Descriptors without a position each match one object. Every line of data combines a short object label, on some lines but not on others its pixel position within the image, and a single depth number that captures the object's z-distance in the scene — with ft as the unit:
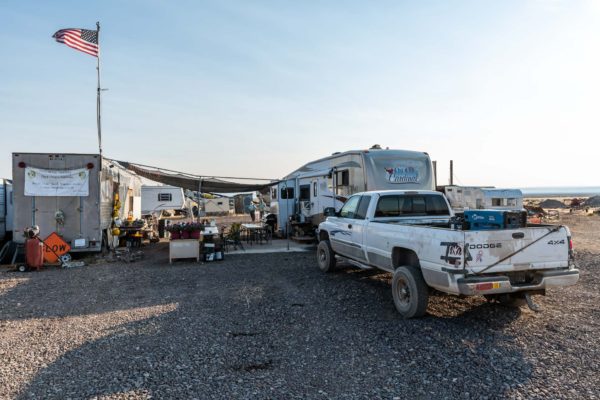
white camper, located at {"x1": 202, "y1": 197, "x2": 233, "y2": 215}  117.80
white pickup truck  16.15
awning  43.70
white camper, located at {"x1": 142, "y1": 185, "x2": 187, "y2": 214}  76.64
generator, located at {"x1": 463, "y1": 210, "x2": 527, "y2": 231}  18.72
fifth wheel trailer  36.55
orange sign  35.45
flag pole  40.84
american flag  40.34
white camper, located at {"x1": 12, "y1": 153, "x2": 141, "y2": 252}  36.06
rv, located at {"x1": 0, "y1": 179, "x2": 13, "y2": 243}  42.68
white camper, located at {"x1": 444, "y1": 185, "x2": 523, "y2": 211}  81.71
